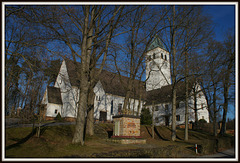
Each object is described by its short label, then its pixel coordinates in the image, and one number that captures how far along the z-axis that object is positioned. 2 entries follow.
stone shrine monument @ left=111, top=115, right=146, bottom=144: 13.07
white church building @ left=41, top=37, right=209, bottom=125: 30.23
